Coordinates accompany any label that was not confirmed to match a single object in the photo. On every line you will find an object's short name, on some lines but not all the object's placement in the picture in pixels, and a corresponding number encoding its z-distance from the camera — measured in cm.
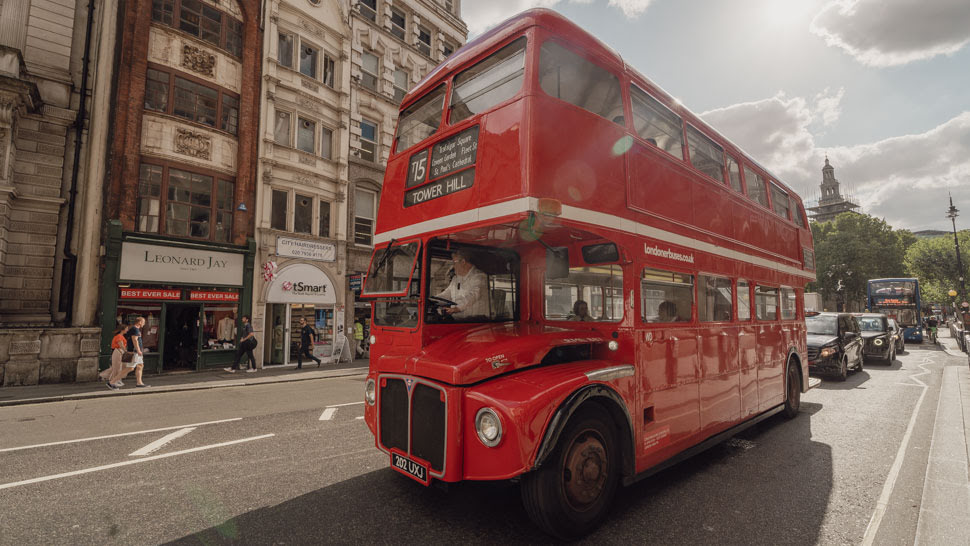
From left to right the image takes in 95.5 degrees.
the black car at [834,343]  1127
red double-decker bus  331
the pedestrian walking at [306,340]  1664
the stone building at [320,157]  1714
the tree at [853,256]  4622
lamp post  3147
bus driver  421
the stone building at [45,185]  1186
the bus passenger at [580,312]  450
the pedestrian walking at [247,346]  1483
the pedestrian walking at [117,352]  1113
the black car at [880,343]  1521
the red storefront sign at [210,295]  1489
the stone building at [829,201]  11052
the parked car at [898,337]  2001
